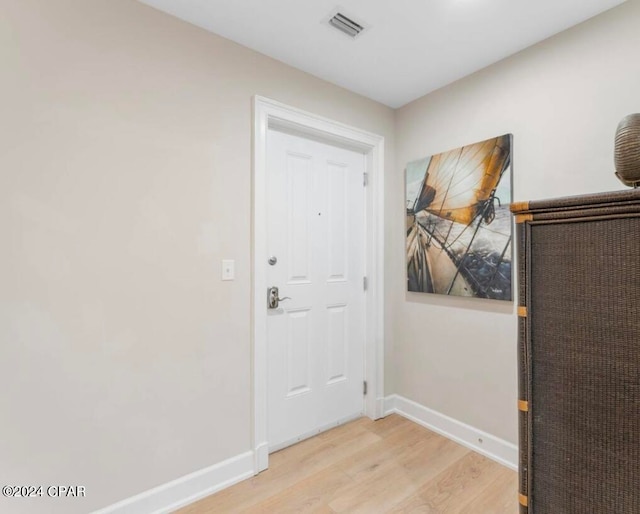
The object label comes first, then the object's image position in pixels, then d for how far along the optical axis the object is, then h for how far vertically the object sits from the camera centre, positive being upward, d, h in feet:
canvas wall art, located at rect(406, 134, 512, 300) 6.58 +0.86
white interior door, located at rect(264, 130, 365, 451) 7.13 -0.60
